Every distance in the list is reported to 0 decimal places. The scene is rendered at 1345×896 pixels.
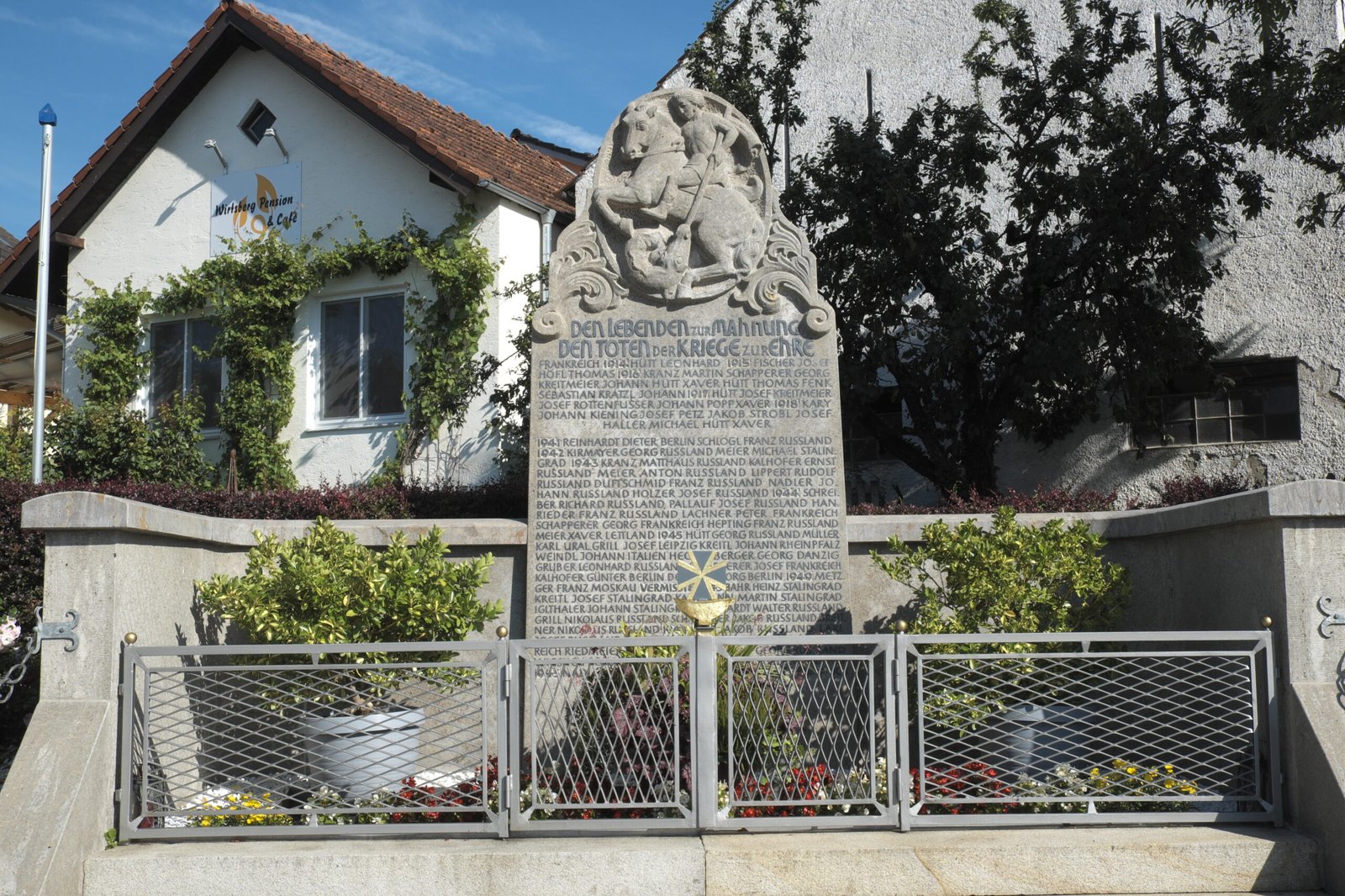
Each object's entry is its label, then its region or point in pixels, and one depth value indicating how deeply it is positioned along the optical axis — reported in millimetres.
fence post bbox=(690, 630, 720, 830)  5555
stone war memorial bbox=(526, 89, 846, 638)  7422
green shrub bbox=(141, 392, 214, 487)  14664
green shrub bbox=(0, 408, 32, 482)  14320
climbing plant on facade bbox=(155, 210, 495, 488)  14344
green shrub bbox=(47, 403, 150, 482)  14398
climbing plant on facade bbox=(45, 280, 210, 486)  14461
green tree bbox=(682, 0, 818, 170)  13195
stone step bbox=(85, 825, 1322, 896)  5258
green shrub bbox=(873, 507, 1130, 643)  6707
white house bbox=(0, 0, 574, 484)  14773
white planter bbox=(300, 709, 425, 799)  5930
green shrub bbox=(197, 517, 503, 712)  6500
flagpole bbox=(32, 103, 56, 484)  13320
